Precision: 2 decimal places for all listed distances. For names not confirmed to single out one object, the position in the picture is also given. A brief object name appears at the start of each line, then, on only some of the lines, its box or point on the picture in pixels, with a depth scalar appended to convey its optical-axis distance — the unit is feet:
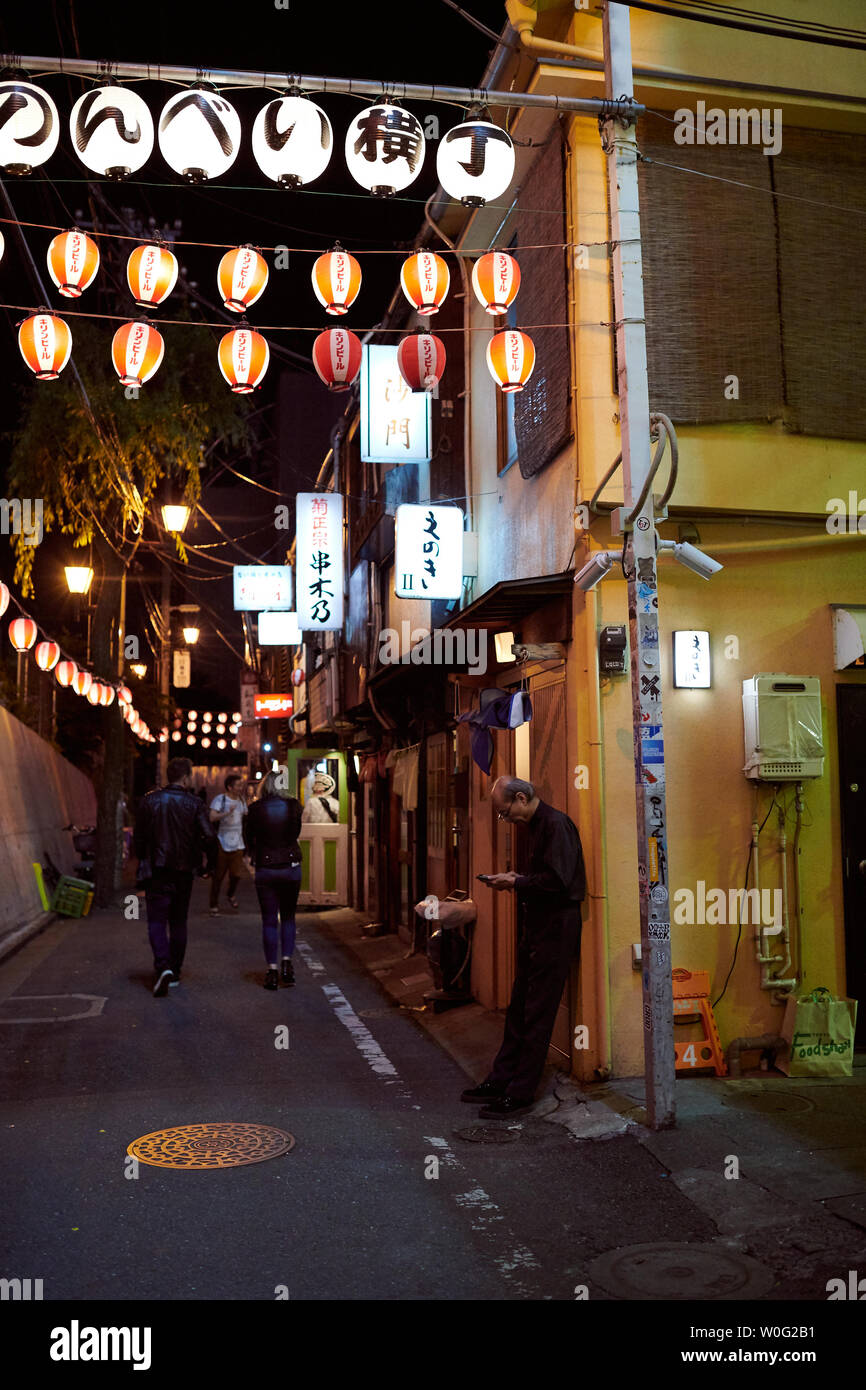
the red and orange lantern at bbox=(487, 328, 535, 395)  31.32
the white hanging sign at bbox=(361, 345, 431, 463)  43.27
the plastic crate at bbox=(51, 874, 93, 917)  67.77
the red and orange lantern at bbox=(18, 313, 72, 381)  37.11
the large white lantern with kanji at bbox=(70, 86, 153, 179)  25.58
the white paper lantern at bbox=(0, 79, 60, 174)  25.22
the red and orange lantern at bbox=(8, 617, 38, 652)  73.36
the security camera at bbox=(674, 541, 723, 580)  24.34
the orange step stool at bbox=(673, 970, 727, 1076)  26.22
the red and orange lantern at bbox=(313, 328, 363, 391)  38.75
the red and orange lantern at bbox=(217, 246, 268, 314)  32.96
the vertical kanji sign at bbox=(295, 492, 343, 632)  64.39
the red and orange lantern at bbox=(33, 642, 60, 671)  79.25
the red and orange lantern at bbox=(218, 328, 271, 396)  38.09
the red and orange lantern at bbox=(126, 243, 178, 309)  32.76
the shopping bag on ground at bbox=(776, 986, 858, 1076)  26.43
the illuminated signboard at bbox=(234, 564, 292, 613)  84.89
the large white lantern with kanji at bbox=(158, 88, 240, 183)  25.81
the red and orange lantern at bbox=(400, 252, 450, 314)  33.14
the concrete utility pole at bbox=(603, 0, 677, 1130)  22.86
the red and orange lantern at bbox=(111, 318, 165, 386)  36.55
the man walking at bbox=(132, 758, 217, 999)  39.65
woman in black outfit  40.63
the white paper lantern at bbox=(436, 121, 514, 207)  26.96
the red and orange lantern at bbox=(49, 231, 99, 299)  32.35
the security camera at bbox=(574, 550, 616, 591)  25.05
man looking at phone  25.53
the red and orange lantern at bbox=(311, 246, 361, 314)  34.19
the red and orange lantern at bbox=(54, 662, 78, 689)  84.23
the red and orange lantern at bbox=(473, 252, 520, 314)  30.96
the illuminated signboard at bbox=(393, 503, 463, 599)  39.27
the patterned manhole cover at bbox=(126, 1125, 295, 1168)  21.84
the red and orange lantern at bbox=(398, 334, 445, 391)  36.50
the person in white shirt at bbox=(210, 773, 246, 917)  66.80
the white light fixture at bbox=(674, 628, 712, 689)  27.35
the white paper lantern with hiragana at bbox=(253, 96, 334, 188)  26.25
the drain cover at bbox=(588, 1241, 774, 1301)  15.62
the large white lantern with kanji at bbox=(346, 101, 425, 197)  26.27
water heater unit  26.66
